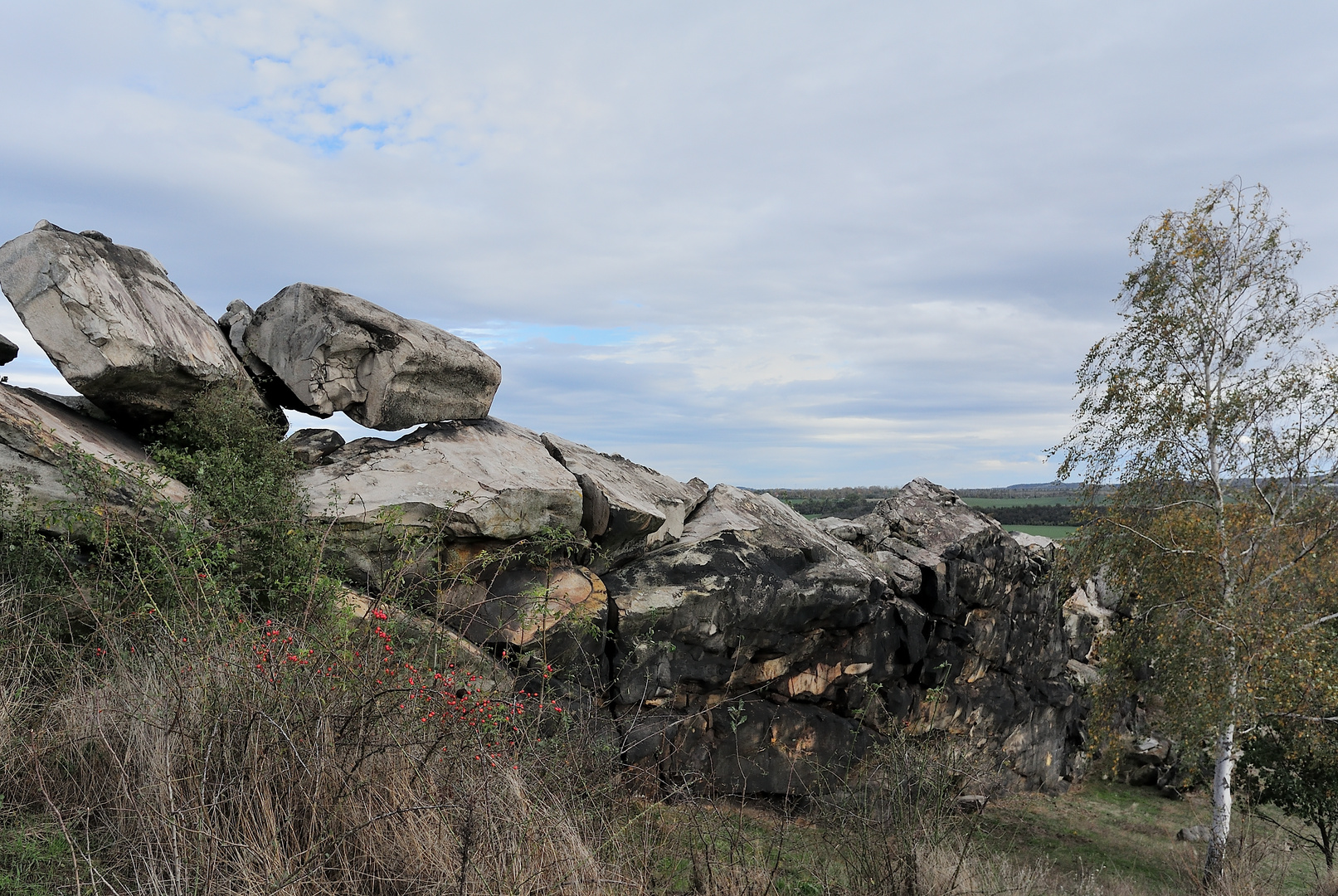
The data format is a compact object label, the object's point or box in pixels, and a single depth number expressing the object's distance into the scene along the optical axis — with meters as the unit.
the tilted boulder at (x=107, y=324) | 9.23
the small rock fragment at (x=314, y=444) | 10.98
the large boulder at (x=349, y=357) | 11.25
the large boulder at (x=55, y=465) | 7.97
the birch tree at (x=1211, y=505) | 14.23
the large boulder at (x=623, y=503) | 11.81
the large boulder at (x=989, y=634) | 16.80
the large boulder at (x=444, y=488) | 9.68
